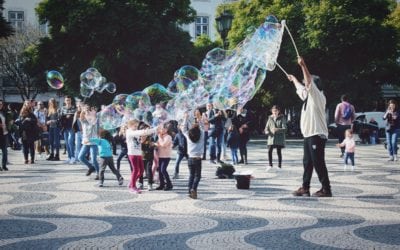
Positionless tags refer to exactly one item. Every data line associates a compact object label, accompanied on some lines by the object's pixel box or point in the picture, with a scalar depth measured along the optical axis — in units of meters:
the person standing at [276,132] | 13.84
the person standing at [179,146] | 11.82
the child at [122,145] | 11.75
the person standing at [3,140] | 13.49
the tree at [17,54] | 44.53
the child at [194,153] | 9.02
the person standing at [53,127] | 16.70
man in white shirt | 8.81
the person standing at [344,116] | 15.66
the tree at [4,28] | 29.45
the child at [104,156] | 10.38
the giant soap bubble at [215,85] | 10.12
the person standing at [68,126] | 15.91
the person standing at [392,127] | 15.80
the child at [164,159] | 9.98
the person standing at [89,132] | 12.00
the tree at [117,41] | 30.75
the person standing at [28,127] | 15.24
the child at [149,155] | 10.00
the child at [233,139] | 15.02
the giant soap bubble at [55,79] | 15.74
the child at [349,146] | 13.30
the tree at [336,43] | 32.16
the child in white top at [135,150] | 9.71
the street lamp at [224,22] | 18.47
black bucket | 9.88
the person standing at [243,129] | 15.27
